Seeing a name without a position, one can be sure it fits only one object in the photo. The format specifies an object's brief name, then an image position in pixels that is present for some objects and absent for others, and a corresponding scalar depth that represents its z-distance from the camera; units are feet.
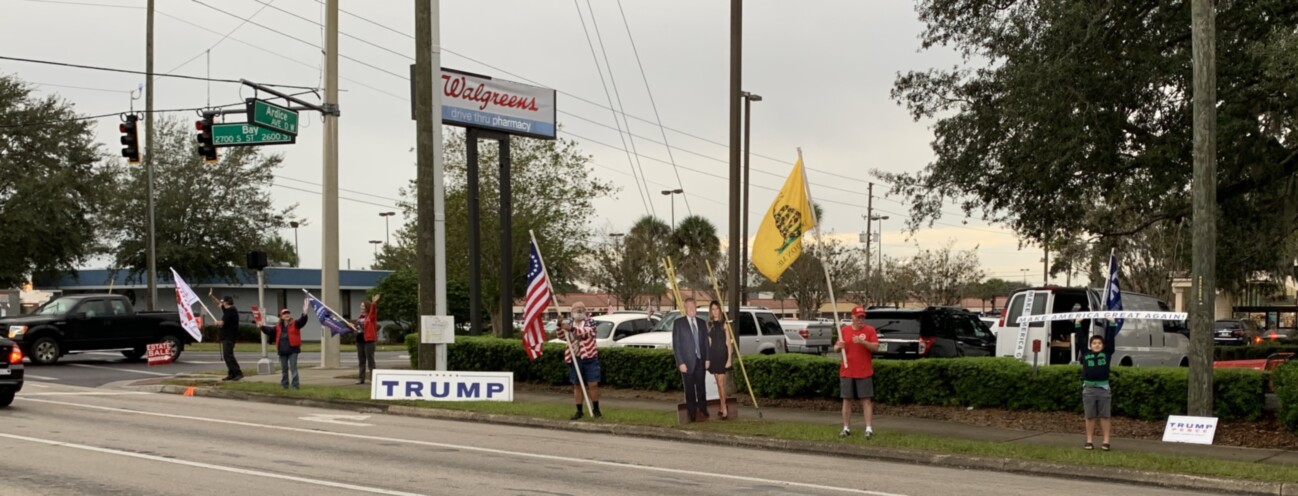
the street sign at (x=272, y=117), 79.97
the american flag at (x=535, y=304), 62.20
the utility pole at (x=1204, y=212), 48.37
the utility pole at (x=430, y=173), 66.39
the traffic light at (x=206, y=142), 88.12
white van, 69.39
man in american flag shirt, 56.29
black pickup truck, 97.09
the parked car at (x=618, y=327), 88.86
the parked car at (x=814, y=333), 111.75
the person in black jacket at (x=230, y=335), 78.54
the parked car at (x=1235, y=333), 141.28
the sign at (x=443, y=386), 65.57
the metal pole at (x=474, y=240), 80.18
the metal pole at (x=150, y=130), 123.95
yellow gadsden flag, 60.23
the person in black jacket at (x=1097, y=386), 46.83
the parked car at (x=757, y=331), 84.99
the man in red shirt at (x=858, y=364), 49.98
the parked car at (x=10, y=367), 56.75
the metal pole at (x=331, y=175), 86.79
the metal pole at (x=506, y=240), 80.59
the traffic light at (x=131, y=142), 99.86
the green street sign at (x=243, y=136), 84.73
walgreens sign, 80.07
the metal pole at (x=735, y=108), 63.67
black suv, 74.64
